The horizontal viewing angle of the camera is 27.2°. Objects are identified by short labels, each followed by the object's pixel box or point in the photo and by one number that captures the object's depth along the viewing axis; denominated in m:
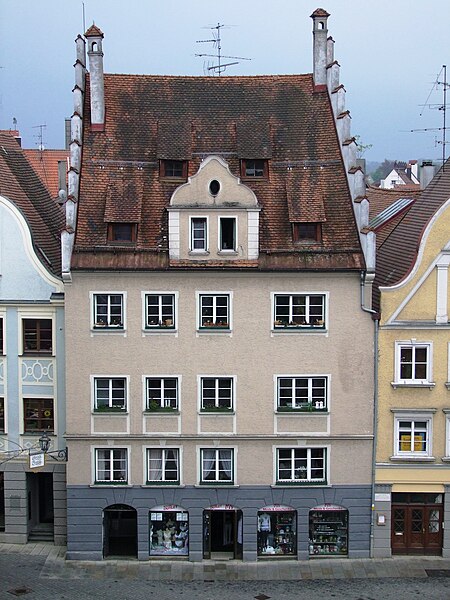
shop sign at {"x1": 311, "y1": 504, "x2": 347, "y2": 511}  40.66
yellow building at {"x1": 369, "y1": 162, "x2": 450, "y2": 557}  39.81
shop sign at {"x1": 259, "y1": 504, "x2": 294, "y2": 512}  40.59
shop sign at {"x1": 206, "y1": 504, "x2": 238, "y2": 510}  40.50
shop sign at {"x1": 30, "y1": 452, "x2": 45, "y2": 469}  40.49
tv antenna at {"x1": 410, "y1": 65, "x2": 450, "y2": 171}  45.09
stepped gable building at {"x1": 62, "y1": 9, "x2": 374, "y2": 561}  39.41
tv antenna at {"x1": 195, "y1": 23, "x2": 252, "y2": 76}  48.66
